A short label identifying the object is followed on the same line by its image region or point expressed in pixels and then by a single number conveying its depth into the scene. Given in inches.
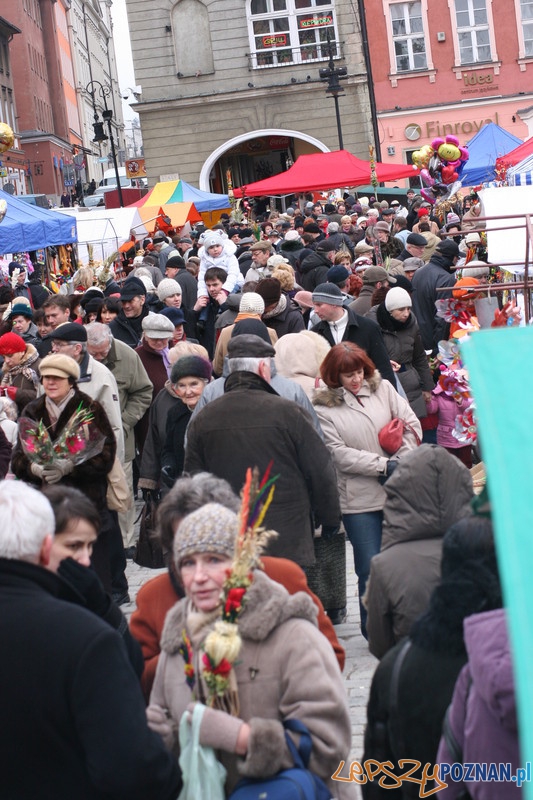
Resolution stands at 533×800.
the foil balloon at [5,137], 686.5
